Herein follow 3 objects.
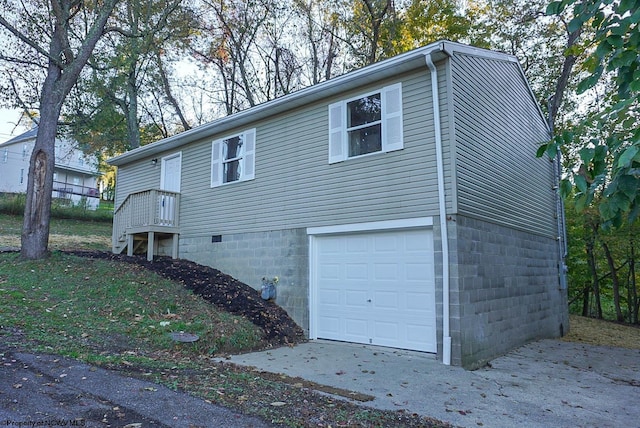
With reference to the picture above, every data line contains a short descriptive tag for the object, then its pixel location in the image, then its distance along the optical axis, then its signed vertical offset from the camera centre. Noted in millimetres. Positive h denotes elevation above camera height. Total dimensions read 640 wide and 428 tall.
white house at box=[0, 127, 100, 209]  29250 +6593
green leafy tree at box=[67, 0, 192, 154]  13641 +6593
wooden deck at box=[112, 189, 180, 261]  10680 +1049
